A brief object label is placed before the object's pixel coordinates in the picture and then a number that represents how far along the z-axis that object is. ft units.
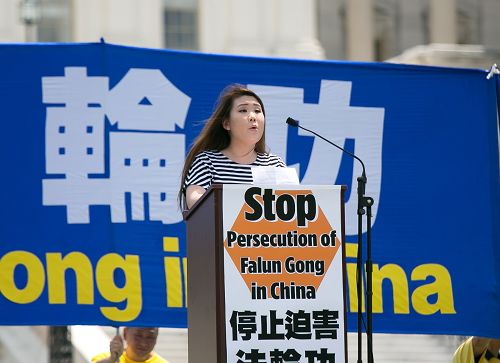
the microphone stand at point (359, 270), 38.93
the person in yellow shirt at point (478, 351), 51.73
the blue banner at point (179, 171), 52.55
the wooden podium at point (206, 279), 36.20
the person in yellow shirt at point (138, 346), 53.94
